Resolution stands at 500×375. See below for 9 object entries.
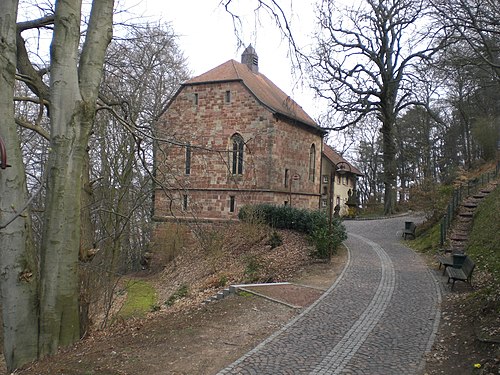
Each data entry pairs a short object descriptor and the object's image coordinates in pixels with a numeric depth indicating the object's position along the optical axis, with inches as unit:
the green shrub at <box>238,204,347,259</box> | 637.3
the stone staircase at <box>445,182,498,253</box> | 617.9
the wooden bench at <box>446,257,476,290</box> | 419.9
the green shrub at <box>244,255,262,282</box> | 516.4
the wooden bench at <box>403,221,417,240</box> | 831.1
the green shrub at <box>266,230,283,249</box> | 715.3
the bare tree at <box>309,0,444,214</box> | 1076.5
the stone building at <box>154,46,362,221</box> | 990.4
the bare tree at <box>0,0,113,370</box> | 243.4
